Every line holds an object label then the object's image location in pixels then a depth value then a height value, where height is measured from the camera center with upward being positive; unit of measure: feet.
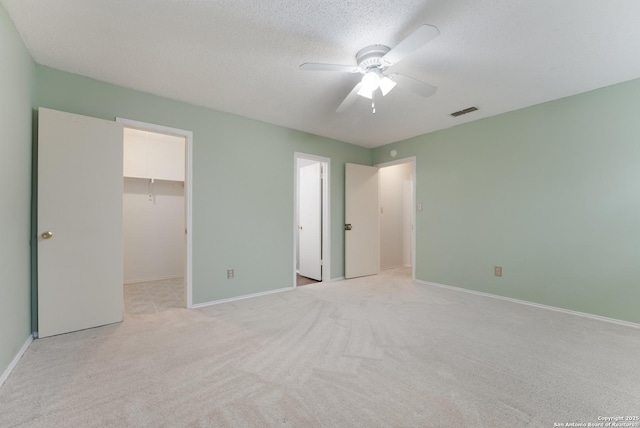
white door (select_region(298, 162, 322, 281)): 15.52 -0.32
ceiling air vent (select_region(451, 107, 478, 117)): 11.14 +4.38
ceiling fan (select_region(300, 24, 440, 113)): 6.30 +3.68
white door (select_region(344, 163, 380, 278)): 15.69 -0.40
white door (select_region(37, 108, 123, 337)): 7.70 -0.22
